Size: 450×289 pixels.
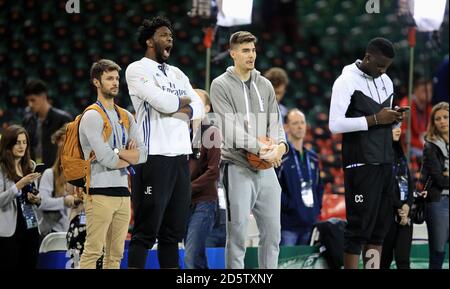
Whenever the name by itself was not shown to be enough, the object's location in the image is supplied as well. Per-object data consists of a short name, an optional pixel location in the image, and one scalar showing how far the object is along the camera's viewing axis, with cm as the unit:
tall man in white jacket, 1037
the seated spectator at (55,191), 1185
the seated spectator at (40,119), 1333
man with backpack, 1014
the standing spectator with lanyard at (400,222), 1223
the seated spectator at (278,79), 1403
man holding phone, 1126
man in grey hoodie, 1071
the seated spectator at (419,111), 1723
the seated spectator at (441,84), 1920
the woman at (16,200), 1099
